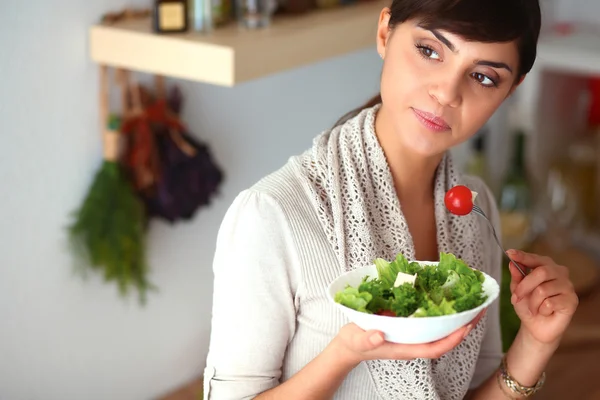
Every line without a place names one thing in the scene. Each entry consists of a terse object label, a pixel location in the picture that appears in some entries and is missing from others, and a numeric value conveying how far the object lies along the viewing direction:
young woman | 1.40
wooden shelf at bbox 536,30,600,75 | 2.36
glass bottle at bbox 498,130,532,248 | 2.50
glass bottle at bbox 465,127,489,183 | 2.56
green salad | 1.26
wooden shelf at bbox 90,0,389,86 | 1.79
